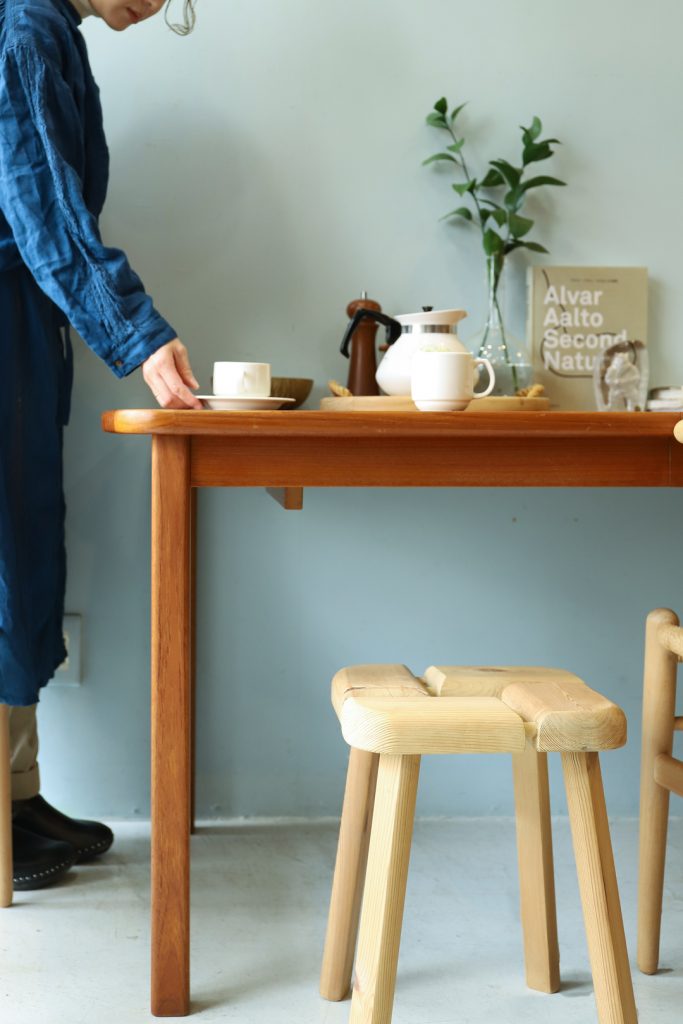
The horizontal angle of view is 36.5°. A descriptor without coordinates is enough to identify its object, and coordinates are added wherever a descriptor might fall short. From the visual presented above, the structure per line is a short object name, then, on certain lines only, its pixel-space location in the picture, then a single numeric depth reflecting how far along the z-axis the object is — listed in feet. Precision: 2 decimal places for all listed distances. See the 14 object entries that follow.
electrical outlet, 6.12
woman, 4.30
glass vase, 5.89
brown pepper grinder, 5.72
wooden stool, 3.14
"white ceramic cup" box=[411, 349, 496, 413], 4.01
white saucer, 4.07
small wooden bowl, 5.50
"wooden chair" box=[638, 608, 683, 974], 4.29
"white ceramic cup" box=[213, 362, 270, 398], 4.20
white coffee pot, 5.13
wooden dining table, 3.90
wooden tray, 4.85
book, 6.15
